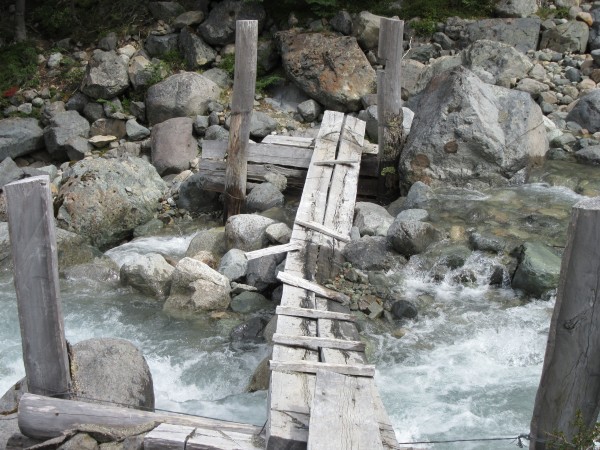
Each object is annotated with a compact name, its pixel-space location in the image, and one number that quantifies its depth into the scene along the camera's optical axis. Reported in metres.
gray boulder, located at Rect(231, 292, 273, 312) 7.43
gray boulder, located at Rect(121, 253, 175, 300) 7.91
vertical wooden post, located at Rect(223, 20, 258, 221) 9.10
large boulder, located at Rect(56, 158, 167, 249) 9.70
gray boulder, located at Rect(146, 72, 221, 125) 12.99
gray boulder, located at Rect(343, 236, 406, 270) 7.65
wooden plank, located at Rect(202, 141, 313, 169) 10.27
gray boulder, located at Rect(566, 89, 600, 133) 11.95
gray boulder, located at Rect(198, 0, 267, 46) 14.65
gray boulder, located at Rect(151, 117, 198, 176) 11.88
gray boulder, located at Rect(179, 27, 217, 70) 14.45
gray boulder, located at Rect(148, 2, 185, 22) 15.36
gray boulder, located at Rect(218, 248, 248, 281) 7.90
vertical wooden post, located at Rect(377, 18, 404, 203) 9.79
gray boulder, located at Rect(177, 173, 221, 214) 10.62
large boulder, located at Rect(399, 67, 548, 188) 9.72
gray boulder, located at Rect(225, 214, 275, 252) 8.56
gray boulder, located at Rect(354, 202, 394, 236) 8.52
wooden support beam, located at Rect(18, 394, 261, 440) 4.43
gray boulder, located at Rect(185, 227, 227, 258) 8.88
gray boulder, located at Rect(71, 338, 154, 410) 4.84
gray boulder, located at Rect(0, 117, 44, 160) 12.57
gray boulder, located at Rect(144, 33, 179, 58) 14.70
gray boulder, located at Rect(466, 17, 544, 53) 14.31
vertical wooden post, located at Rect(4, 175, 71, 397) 4.14
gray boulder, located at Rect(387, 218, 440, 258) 7.83
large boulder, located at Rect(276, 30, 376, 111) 13.26
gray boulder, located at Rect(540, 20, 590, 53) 14.10
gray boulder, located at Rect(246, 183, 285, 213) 9.74
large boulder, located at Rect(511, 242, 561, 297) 7.02
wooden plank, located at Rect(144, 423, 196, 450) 4.15
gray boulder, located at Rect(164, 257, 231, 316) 7.44
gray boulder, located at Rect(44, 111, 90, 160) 12.73
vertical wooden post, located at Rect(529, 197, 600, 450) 3.50
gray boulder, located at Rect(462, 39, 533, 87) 13.12
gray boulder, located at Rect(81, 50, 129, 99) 13.43
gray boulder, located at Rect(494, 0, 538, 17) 14.82
